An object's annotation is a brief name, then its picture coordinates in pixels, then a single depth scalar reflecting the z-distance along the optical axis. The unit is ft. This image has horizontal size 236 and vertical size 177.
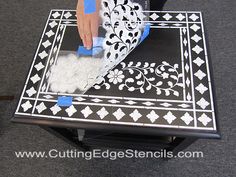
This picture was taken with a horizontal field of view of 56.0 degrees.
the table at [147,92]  2.32
